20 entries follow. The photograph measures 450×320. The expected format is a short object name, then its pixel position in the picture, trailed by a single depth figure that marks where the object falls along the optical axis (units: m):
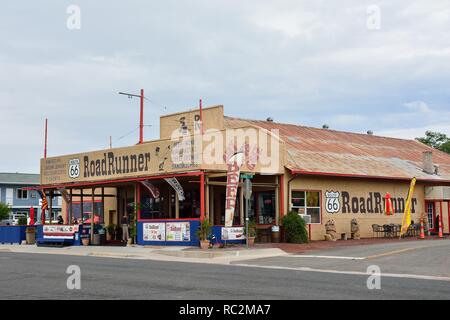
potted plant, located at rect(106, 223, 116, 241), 35.75
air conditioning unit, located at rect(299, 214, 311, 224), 30.34
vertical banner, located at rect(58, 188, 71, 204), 34.14
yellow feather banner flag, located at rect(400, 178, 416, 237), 31.89
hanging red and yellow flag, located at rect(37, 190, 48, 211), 35.94
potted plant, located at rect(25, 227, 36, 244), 35.69
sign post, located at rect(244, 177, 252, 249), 23.86
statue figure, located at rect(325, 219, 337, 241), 31.28
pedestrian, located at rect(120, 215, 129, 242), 32.57
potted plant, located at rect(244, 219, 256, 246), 27.20
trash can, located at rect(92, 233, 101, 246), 32.58
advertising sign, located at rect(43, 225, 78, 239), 32.50
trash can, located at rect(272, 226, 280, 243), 29.44
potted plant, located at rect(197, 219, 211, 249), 25.89
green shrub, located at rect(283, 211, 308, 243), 28.82
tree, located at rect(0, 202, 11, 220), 65.31
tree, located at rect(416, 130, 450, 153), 80.00
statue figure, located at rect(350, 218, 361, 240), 32.56
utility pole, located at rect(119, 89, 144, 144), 35.91
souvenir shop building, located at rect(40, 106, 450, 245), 27.36
